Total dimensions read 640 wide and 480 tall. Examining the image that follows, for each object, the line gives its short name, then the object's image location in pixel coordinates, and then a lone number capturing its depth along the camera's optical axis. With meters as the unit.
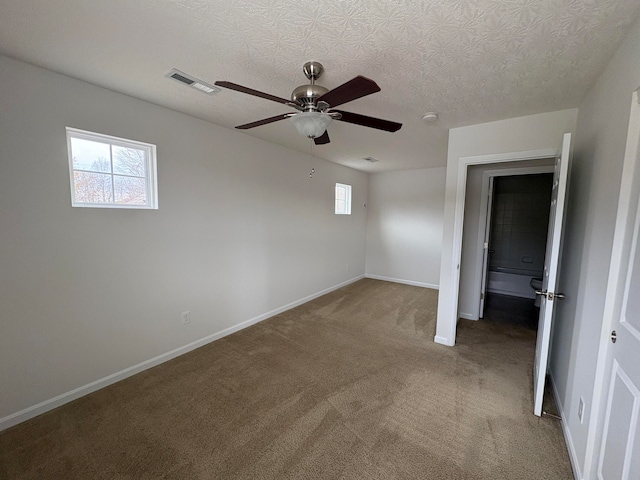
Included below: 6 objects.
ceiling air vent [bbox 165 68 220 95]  1.87
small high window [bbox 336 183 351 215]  5.36
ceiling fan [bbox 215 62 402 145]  1.30
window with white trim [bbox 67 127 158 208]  2.09
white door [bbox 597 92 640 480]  1.06
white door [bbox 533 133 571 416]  1.80
